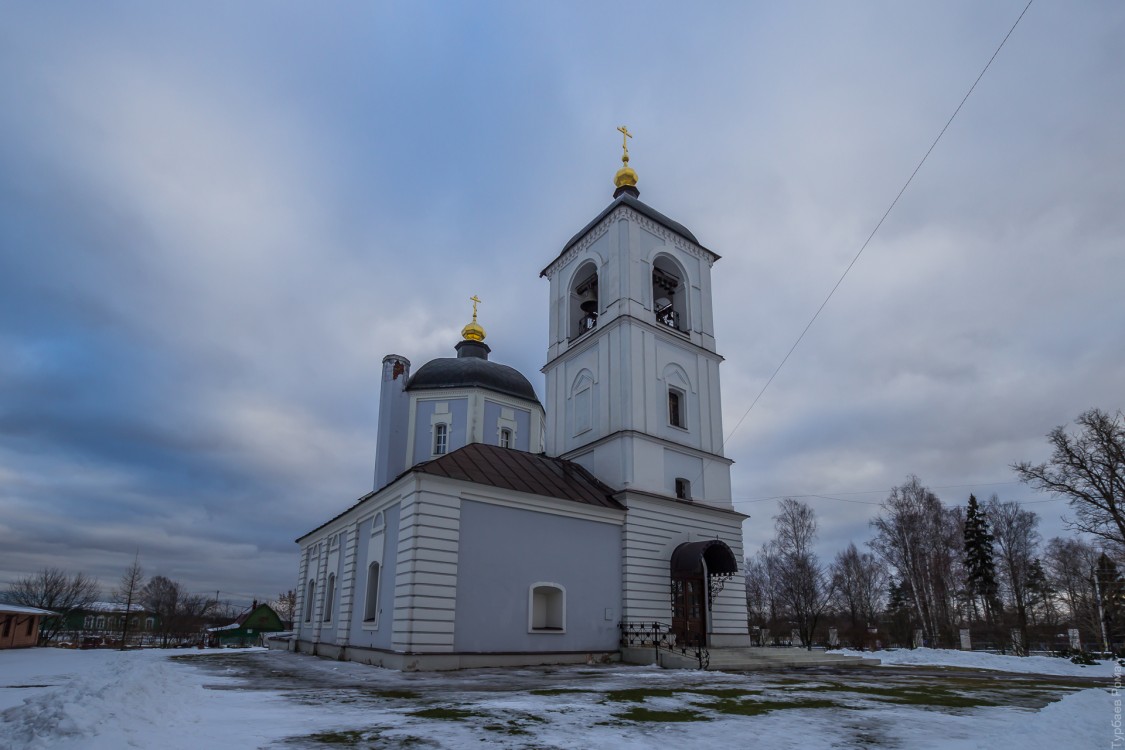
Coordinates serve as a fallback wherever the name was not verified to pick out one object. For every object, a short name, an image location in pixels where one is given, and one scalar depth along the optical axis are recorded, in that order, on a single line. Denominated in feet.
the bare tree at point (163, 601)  157.07
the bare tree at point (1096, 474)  81.05
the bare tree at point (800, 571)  124.16
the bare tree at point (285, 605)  219.41
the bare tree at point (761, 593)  160.30
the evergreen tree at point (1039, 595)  132.98
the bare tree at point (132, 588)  155.33
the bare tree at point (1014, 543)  132.77
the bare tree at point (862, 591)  143.95
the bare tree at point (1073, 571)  127.75
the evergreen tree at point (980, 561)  123.24
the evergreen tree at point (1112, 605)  96.37
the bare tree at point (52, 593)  161.48
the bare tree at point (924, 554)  119.55
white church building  52.26
